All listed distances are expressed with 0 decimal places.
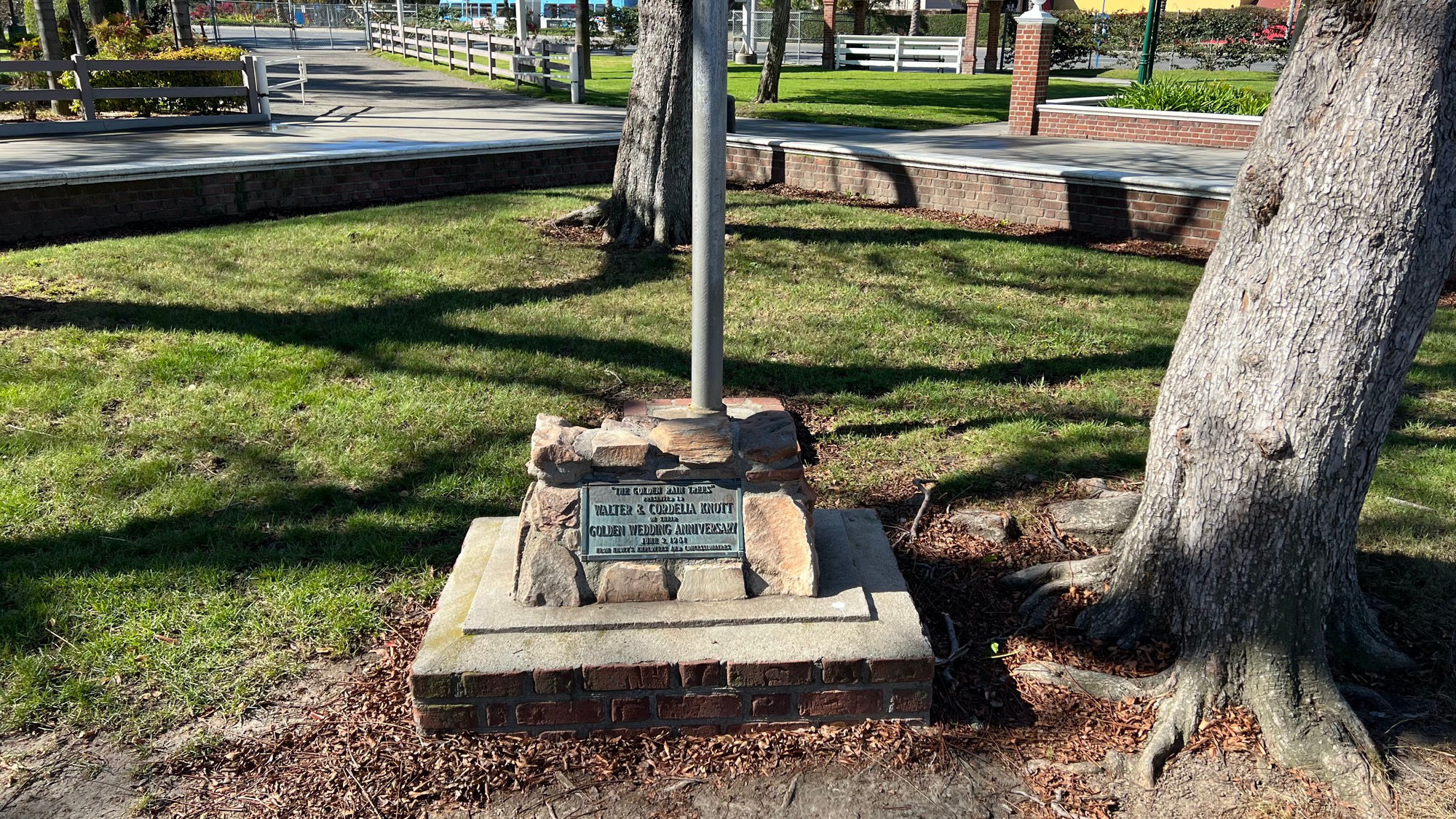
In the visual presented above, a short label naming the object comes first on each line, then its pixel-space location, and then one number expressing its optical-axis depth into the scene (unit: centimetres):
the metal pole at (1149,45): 1797
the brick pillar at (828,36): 3064
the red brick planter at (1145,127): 1437
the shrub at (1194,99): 1566
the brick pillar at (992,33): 3216
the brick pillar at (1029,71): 1553
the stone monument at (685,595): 313
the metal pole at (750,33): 3459
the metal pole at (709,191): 348
